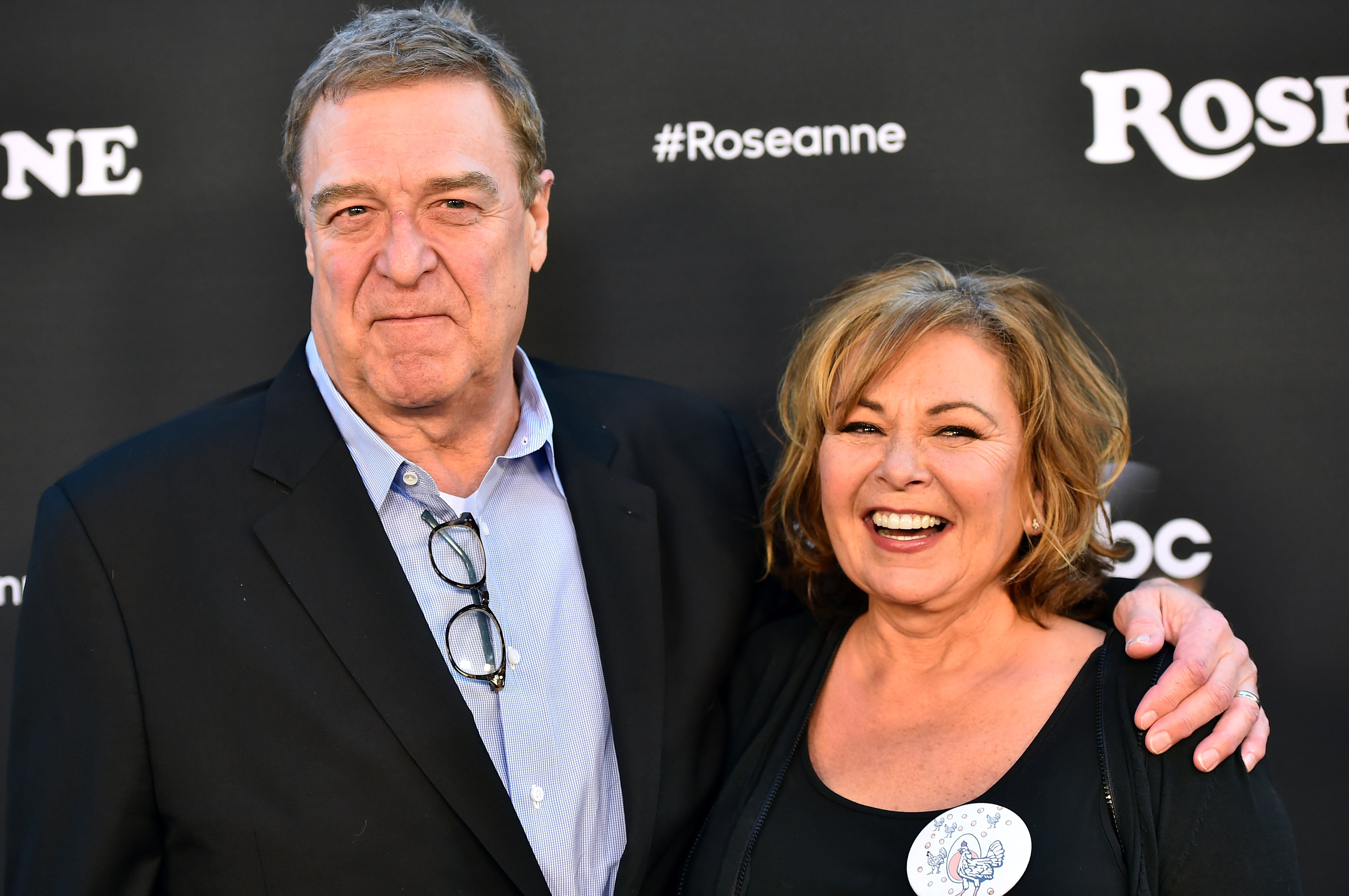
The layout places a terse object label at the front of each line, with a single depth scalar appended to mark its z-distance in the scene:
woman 1.29
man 1.31
